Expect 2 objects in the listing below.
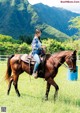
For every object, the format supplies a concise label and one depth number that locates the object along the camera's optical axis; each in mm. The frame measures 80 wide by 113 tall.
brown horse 7152
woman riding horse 7070
